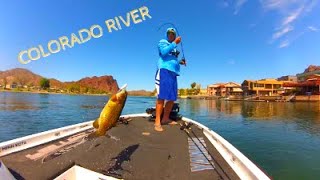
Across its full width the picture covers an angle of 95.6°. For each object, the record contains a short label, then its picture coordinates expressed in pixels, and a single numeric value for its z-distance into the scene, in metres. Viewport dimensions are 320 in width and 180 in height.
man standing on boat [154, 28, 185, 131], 3.48
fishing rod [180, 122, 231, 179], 1.99
